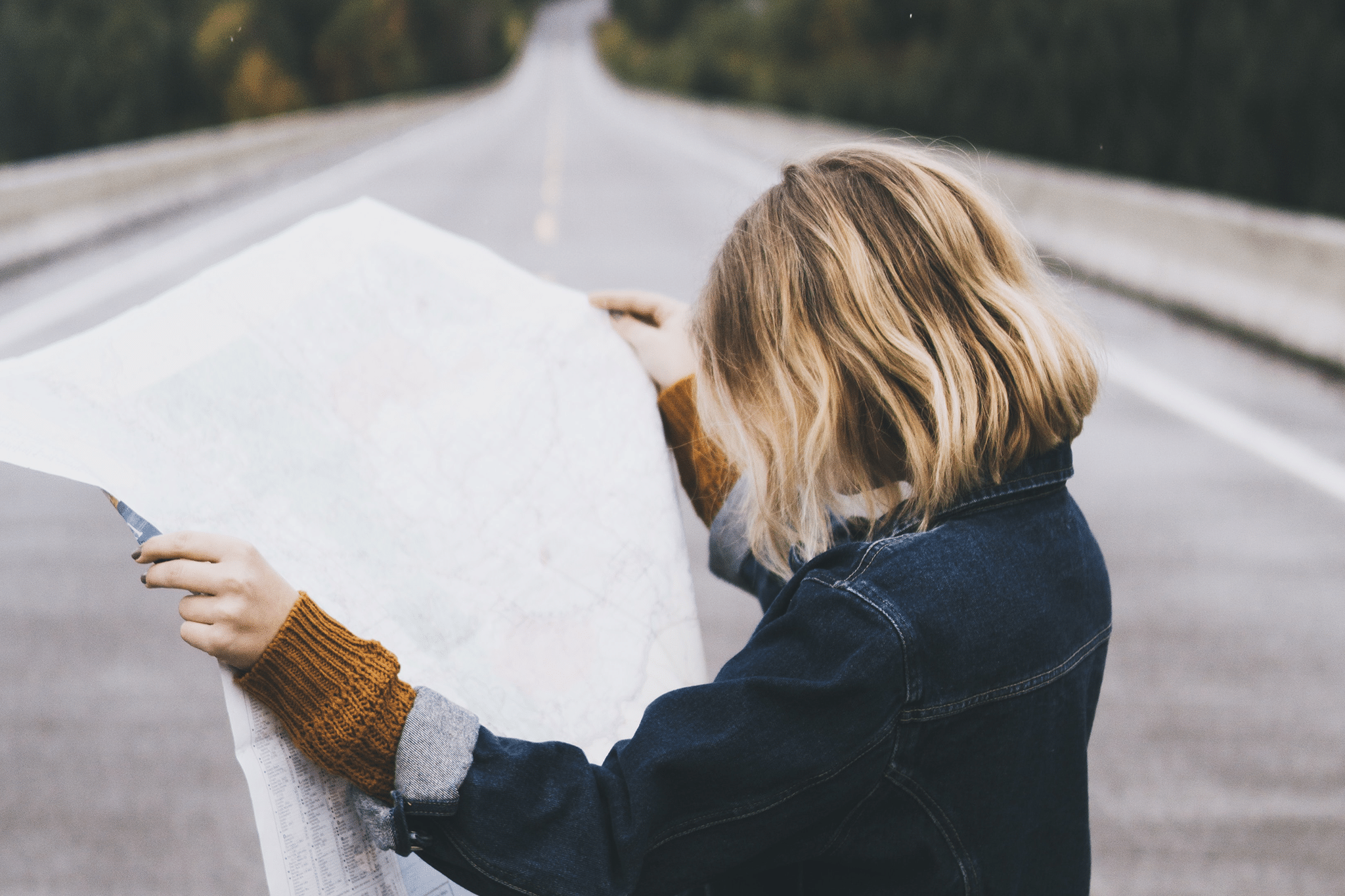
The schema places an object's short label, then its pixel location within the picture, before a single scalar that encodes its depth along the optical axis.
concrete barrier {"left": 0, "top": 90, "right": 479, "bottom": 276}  11.34
